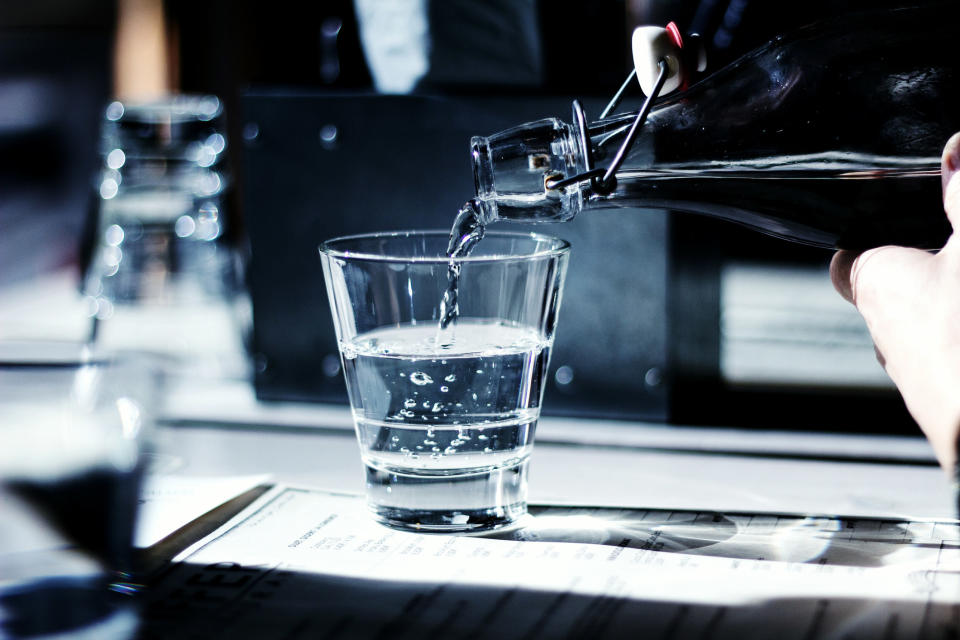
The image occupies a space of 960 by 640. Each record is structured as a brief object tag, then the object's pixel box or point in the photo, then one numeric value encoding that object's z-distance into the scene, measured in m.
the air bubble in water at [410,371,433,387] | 0.72
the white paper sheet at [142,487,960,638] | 0.66
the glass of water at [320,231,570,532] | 0.72
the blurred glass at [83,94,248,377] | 1.11
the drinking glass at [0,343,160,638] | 0.68
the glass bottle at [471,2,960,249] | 0.72
